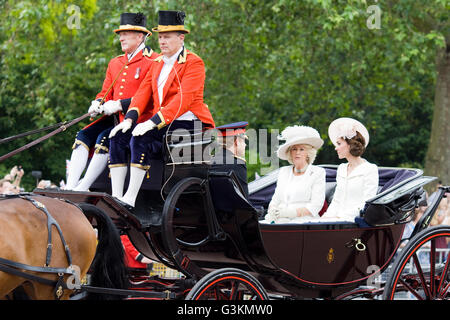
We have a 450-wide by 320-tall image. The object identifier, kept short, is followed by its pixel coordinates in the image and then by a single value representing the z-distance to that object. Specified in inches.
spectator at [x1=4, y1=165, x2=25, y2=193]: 696.9
